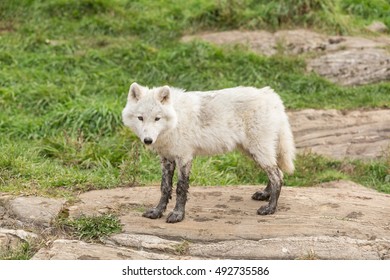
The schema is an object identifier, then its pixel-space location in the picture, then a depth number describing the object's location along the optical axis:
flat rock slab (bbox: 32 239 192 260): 10.92
